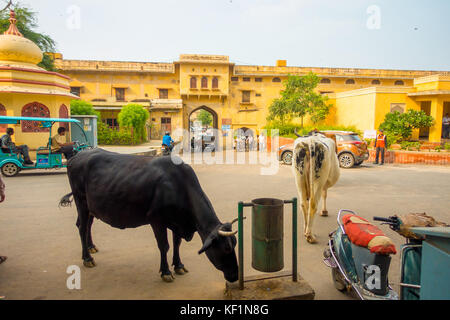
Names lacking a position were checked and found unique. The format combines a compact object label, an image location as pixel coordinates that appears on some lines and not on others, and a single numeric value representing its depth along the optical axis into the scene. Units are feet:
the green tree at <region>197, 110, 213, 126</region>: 224.82
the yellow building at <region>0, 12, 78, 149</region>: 44.75
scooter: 9.05
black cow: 10.59
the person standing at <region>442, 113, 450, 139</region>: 72.59
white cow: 15.70
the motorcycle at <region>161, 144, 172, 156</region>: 48.66
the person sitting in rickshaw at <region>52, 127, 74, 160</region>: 34.91
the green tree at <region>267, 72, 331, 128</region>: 84.64
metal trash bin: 10.11
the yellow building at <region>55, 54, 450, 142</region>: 93.35
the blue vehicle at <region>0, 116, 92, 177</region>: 33.65
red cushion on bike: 8.73
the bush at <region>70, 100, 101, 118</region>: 69.12
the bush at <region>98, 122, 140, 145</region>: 76.54
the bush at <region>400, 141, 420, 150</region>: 53.72
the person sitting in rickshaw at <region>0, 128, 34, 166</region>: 33.17
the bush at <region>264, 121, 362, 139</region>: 73.41
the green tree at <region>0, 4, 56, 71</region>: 68.37
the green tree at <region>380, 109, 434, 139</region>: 59.88
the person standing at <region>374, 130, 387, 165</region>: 46.45
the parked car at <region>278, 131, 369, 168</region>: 43.42
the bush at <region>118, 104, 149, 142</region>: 76.23
